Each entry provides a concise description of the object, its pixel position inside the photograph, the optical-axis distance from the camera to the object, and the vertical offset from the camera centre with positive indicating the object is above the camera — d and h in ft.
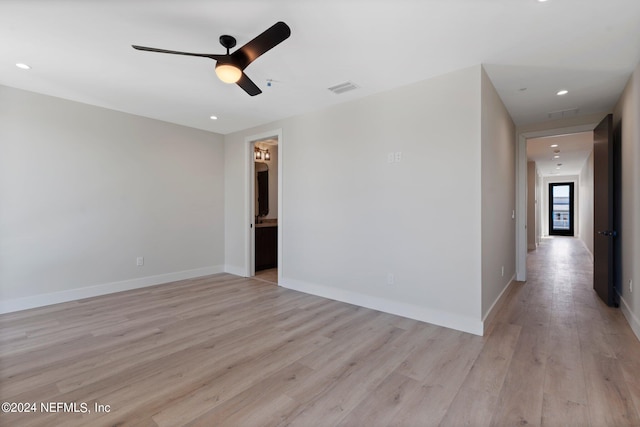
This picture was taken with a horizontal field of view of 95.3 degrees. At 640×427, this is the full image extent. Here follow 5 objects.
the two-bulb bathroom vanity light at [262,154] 20.74 +4.17
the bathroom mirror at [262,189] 21.09 +1.64
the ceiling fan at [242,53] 6.27 +3.81
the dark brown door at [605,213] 11.50 -0.15
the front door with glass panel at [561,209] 42.57 +0.08
